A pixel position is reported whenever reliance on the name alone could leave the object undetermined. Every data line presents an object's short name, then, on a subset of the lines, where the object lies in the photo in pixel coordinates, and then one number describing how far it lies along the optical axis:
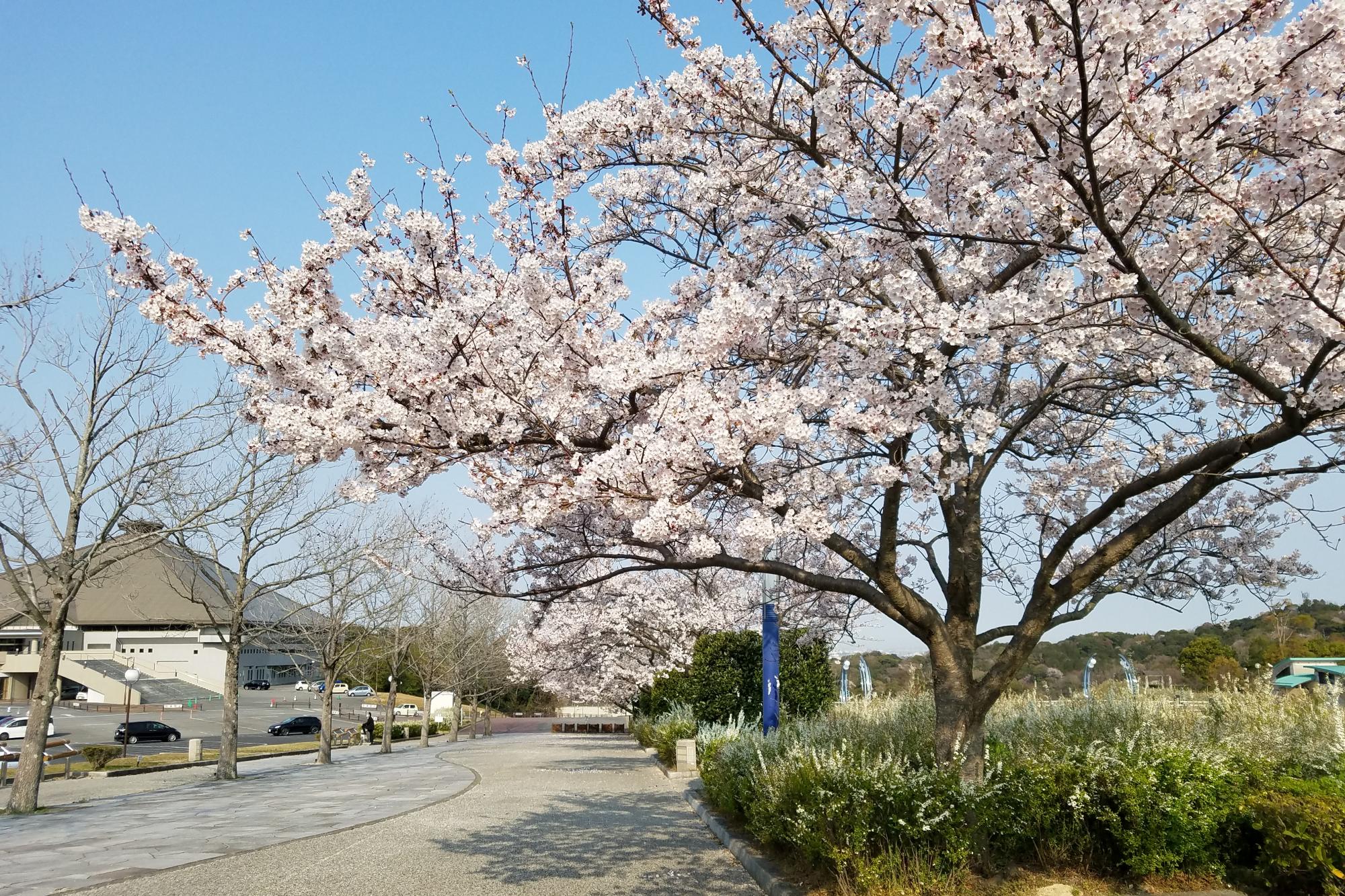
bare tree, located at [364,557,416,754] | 27.16
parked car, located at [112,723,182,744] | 40.22
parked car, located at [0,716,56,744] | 38.12
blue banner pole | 13.98
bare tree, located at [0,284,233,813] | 15.34
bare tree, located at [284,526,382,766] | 23.61
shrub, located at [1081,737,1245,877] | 6.57
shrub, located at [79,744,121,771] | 25.06
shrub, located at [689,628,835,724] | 18.23
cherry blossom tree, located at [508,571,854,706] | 24.98
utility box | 57.31
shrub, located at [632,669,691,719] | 22.75
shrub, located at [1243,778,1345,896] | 5.55
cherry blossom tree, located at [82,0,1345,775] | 5.14
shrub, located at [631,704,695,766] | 20.45
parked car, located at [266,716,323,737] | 45.44
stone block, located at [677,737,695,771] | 18.51
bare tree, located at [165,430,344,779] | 20.03
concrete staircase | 63.19
